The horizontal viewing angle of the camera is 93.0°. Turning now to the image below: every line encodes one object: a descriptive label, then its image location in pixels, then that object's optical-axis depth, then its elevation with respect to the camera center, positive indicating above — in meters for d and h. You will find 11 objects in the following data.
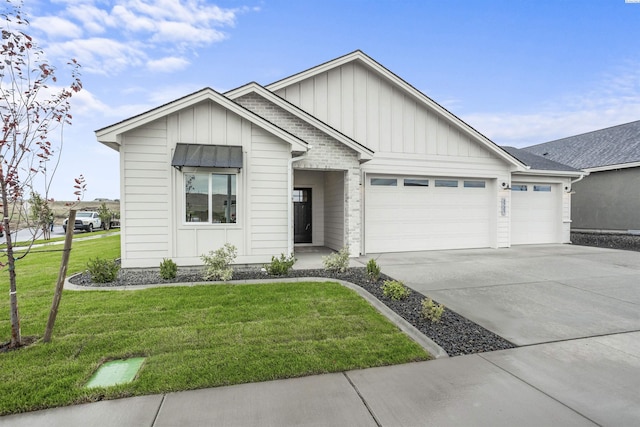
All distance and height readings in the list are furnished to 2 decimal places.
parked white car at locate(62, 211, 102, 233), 25.58 -0.79
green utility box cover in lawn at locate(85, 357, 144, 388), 2.97 -1.67
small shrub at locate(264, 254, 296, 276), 7.09 -1.32
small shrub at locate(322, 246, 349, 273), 7.45 -1.26
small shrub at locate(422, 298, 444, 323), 4.35 -1.46
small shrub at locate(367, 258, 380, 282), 6.75 -1.36
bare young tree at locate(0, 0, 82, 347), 3.51 +1.25
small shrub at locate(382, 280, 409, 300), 5.35 -1.43
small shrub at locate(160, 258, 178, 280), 6.69 -1.28
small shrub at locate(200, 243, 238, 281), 6.61 -1.25
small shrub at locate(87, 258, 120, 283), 6.44 -1.27
